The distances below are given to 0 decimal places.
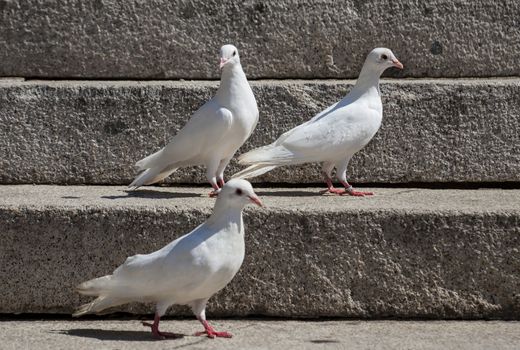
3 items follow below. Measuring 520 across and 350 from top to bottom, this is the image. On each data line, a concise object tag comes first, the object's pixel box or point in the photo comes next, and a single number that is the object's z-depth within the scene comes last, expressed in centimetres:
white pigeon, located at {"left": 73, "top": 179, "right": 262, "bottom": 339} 610
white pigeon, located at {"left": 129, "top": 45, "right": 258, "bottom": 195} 753
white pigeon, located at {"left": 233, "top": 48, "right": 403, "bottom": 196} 762
